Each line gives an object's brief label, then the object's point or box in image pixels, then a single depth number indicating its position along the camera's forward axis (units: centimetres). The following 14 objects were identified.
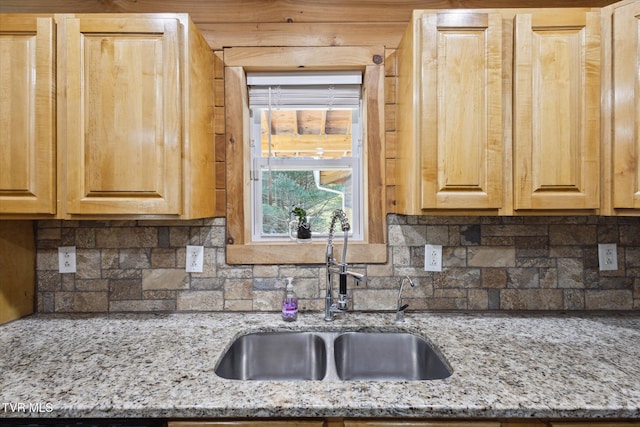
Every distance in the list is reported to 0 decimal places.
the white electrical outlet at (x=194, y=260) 166
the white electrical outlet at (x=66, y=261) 166
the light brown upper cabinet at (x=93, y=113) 132
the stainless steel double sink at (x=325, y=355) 146
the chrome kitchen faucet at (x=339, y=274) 150
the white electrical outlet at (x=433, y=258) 166
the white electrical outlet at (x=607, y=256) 166
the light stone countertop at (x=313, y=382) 92
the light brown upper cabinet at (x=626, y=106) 130
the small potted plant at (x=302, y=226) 171
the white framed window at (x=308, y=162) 182
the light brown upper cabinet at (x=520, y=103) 133
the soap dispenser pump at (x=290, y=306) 154
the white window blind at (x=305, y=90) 174
